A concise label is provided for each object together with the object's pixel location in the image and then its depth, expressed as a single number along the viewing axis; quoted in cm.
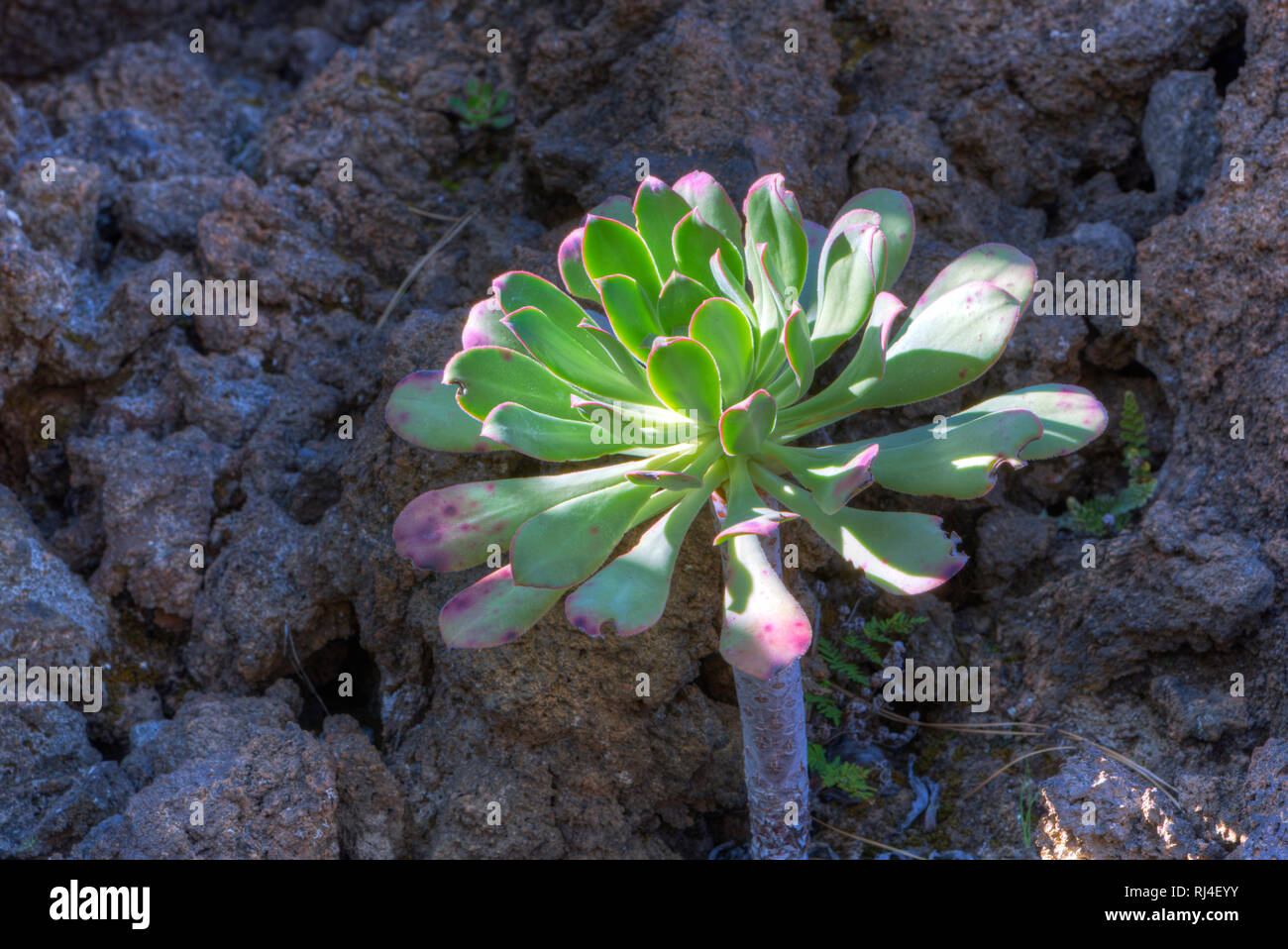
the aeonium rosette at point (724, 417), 194
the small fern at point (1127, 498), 276
